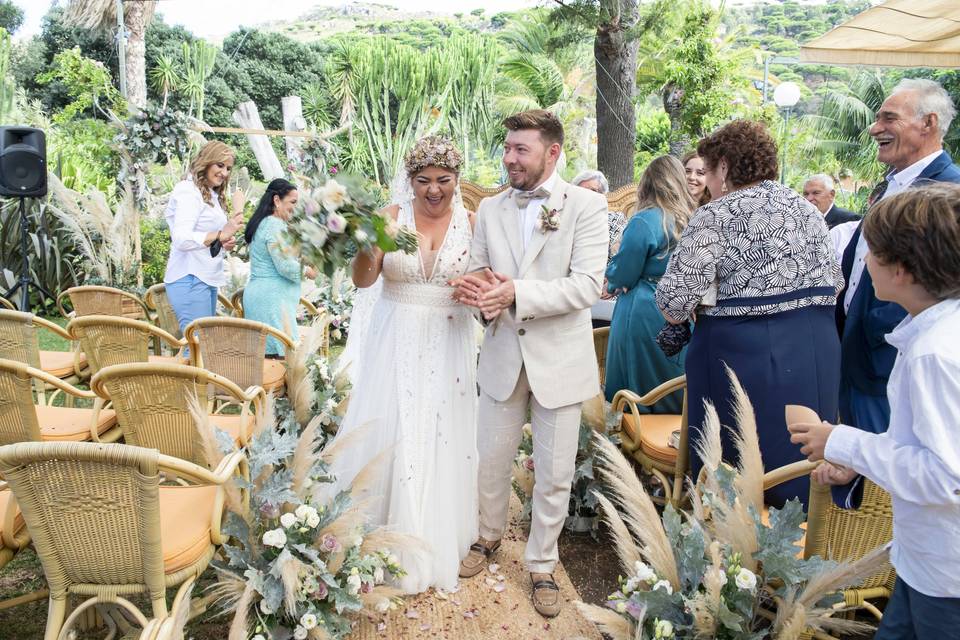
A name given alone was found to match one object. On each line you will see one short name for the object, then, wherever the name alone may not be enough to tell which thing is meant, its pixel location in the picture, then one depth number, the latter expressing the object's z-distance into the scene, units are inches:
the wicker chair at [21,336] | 162.6
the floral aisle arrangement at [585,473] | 151.6
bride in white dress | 133.6
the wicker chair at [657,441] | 133.3
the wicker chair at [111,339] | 166.6
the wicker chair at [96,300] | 221.6
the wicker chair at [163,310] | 247.6
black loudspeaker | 297.0
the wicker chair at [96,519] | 82.4
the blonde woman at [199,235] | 214.1
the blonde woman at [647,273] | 164.4
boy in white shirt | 60.2
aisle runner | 123.0
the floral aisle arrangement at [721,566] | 82.6
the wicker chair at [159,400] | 120.5
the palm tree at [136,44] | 837.2
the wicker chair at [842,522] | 88.0
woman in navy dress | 115.6
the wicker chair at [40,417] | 120.0
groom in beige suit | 122.2
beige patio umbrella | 165.5
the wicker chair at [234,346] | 170.9
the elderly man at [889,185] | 120.5
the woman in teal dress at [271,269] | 207.5
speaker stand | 296.8
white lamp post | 571.4
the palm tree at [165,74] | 1076.3
